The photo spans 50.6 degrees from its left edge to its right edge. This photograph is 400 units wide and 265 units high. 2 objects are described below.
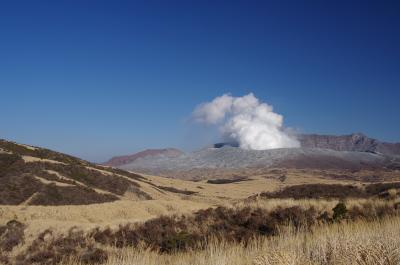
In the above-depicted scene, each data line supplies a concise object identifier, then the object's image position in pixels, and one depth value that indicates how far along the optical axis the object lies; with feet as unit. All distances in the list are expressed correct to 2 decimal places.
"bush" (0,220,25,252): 67.33
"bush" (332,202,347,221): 61.60
